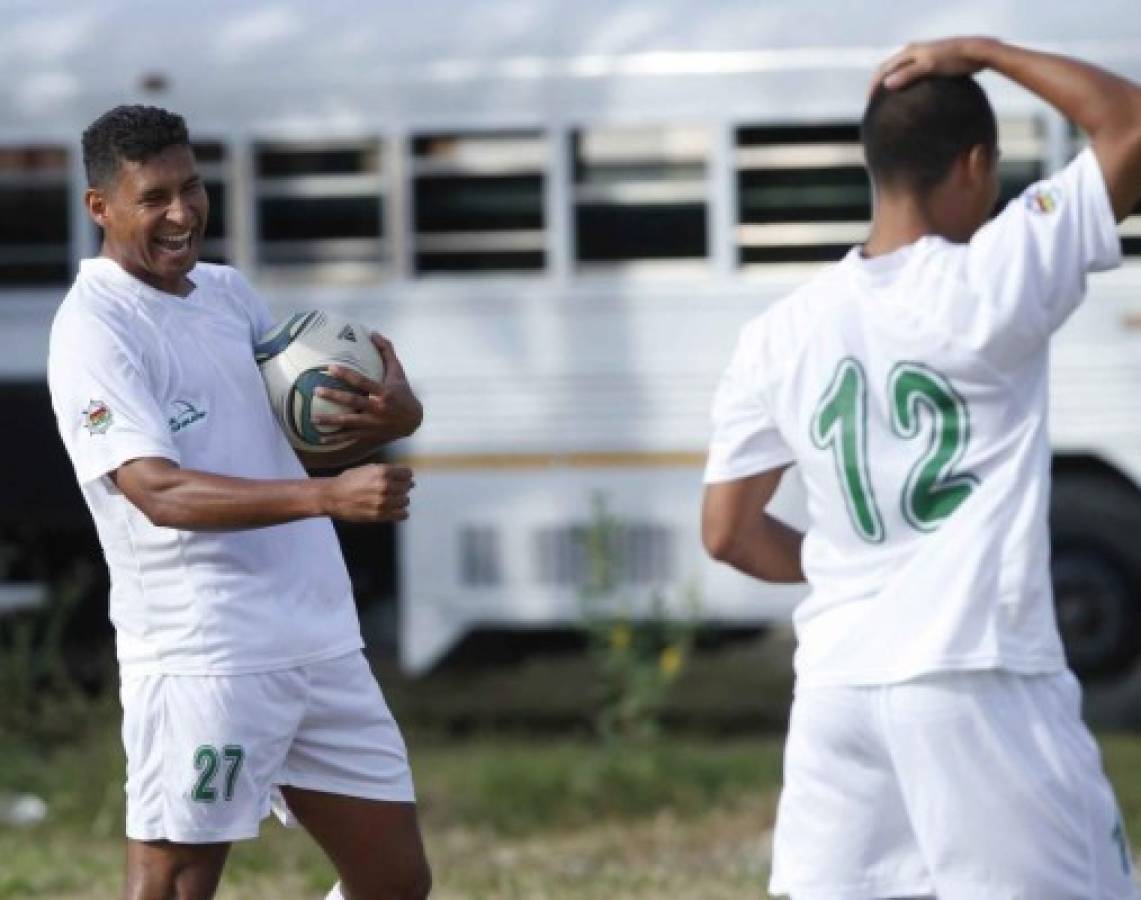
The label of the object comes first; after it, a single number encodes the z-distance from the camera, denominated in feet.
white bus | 70.03
